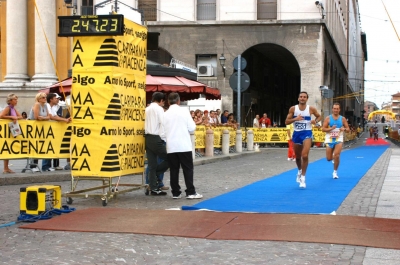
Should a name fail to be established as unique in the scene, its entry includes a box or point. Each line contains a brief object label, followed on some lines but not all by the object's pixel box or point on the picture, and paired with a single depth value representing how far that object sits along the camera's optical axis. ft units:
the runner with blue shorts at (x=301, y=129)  44.47
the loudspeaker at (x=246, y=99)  95.47
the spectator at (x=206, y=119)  85.50
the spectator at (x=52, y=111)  53.83
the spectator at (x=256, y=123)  128.83
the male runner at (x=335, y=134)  51.63
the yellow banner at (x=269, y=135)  128.47
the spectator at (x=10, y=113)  47.89
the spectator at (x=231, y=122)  97.07
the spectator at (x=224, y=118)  100.73
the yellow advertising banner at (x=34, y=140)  46.44
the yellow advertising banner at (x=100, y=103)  35.96
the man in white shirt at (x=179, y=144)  37.88
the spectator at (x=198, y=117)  82.04
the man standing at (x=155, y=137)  39.14
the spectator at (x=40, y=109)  49.11
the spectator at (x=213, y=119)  90.20
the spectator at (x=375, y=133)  196.74
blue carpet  33.30
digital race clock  35.35
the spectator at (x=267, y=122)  131.58
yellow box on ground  30.37
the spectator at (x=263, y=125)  130.55
